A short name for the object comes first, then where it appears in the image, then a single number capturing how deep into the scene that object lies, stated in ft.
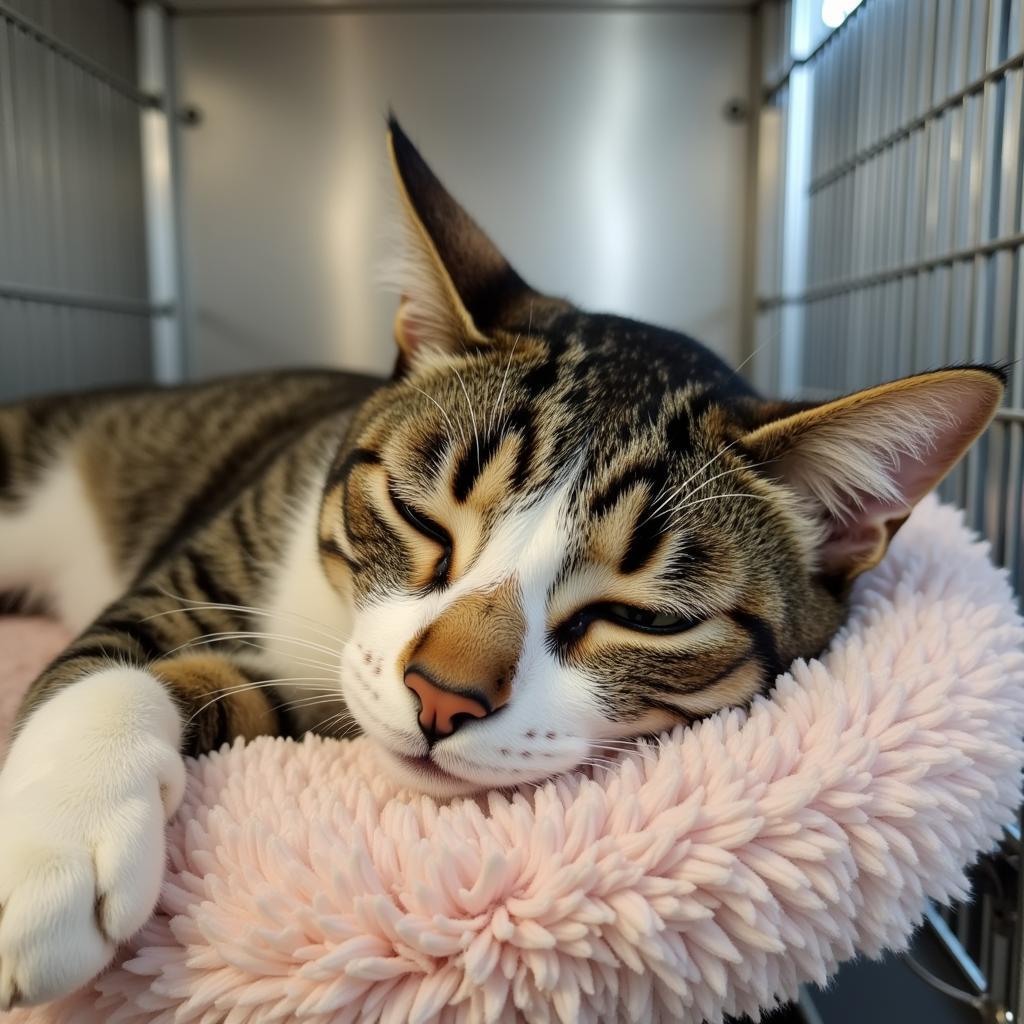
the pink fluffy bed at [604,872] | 0.47
